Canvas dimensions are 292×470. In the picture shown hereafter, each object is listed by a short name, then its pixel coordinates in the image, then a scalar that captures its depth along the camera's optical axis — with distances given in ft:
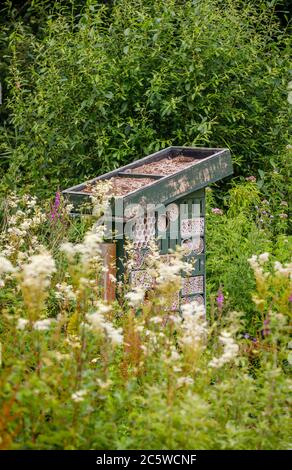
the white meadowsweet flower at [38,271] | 19.70
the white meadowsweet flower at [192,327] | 22.09
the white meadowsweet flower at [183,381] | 21.18
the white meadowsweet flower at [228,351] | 20.74
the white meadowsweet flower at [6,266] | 21.51
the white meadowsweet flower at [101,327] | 20.92
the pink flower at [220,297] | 30.66
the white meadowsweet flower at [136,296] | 22.59
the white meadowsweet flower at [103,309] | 21.31
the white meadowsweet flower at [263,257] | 24.36
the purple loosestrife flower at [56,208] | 37.89
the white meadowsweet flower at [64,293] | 25.80
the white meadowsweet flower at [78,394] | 19.56
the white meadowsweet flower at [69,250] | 21.74
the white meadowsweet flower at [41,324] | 20.40
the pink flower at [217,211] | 42.75
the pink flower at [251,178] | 47.16
